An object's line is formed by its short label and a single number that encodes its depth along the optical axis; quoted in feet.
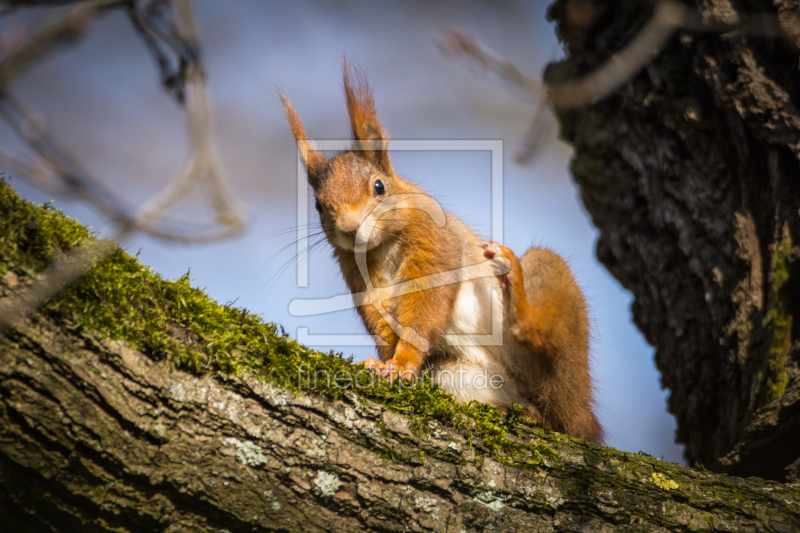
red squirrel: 19.21
